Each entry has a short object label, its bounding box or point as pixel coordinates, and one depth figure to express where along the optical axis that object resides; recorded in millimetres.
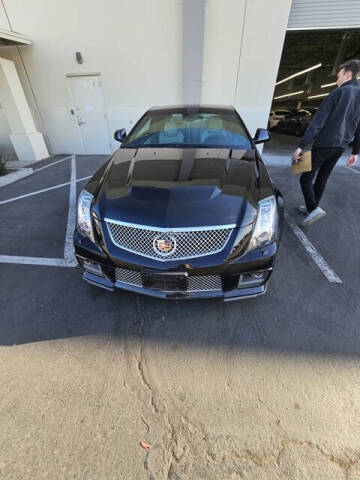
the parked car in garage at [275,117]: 13227
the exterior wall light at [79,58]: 6217
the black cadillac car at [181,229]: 1612
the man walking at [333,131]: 2593
